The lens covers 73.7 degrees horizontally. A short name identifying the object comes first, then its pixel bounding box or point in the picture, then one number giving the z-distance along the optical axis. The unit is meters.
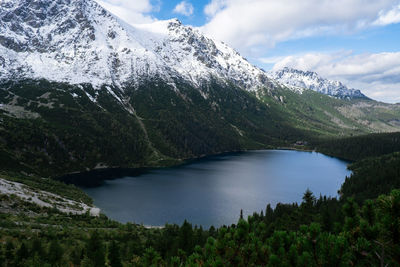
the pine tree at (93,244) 35.89
